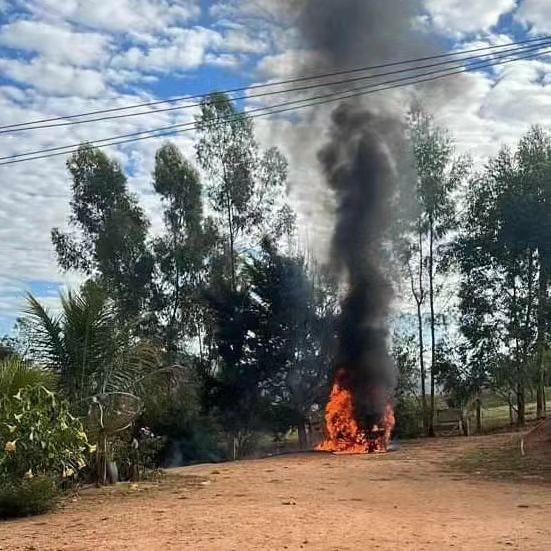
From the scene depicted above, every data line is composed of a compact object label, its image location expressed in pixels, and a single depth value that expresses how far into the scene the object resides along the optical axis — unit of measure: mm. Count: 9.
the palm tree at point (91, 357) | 10969
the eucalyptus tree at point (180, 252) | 25875
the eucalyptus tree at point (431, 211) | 23234
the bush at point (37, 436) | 8406
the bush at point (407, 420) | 23438
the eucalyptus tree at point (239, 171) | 25750
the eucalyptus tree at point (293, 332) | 22859
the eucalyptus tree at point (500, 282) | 21547
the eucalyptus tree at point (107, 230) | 25875
